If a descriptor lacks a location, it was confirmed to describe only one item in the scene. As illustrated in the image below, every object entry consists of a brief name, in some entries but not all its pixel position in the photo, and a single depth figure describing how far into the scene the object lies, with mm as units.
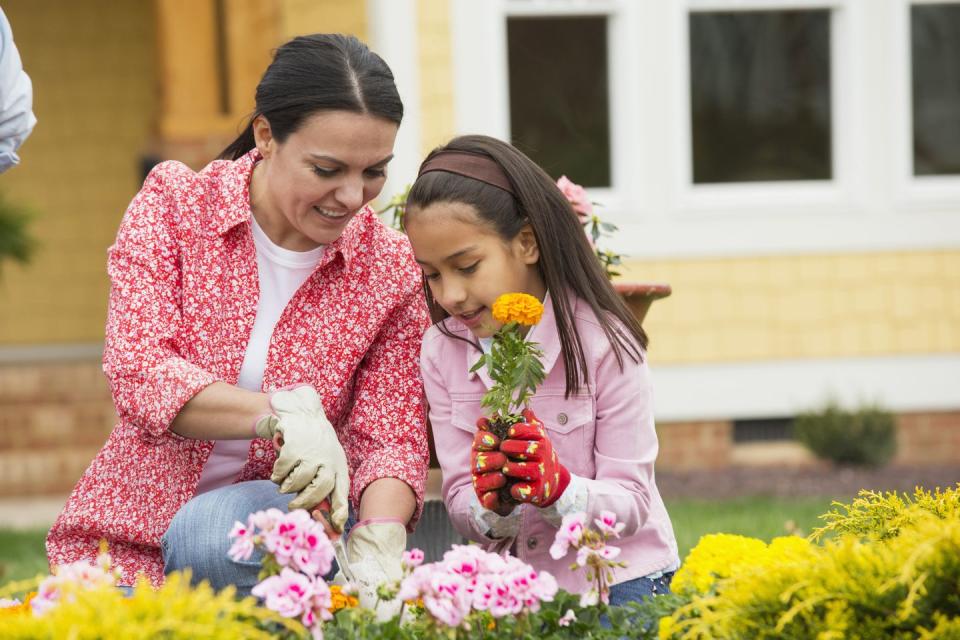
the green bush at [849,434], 12792
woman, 4610
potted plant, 5464
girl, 4648
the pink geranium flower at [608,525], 3835
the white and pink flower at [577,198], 5662
